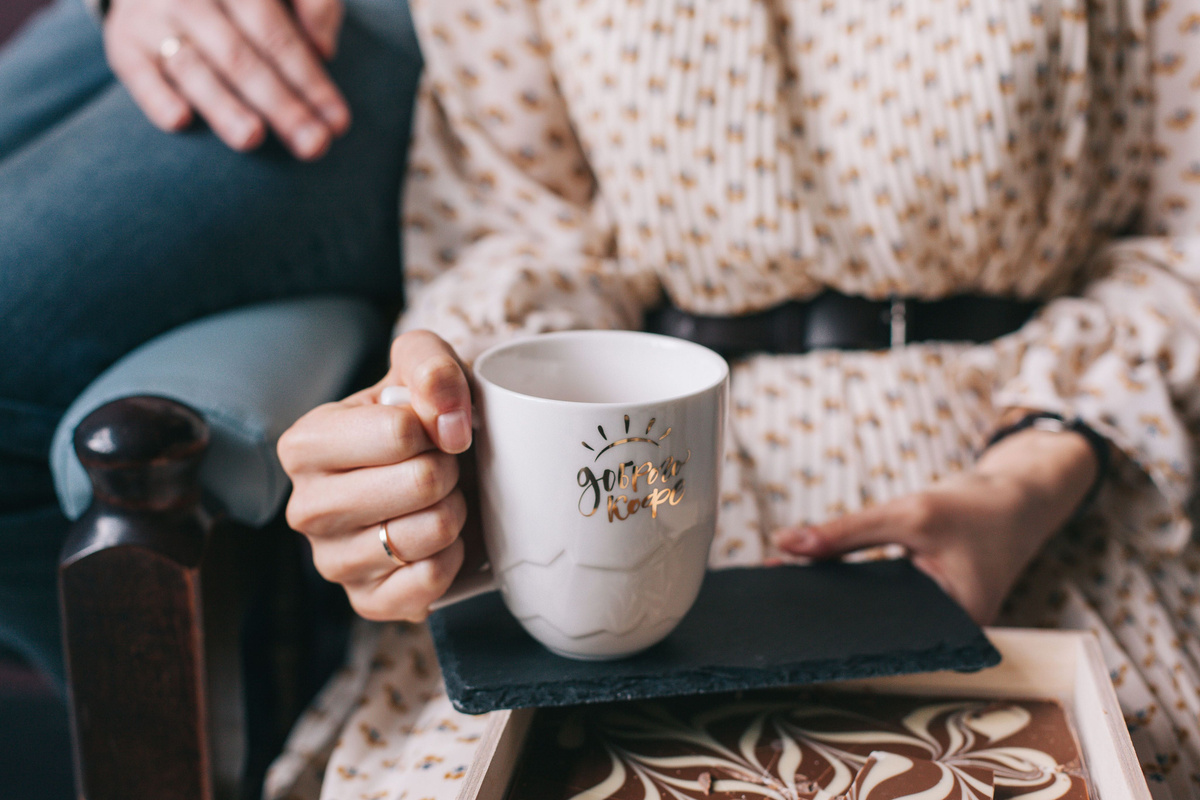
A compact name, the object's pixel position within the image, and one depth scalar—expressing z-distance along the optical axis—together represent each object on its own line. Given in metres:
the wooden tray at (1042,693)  0.34
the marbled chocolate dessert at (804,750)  0.36
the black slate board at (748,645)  0.38
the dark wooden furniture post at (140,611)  0.45
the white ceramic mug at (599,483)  0.35
